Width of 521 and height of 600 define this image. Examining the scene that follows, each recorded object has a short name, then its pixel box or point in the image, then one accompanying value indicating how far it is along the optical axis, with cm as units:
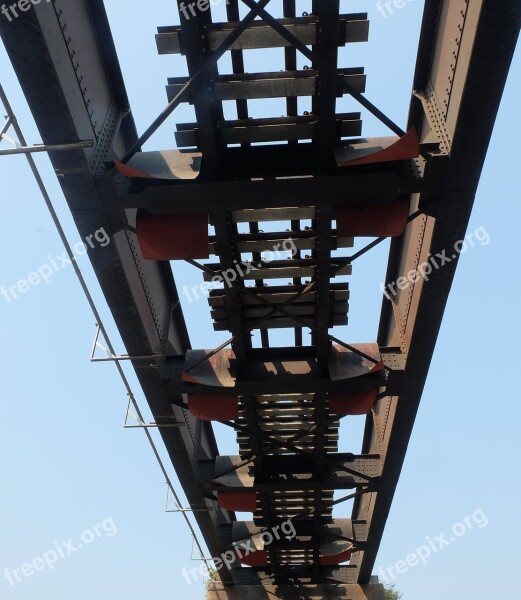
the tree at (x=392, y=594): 2194
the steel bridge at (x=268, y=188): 551
